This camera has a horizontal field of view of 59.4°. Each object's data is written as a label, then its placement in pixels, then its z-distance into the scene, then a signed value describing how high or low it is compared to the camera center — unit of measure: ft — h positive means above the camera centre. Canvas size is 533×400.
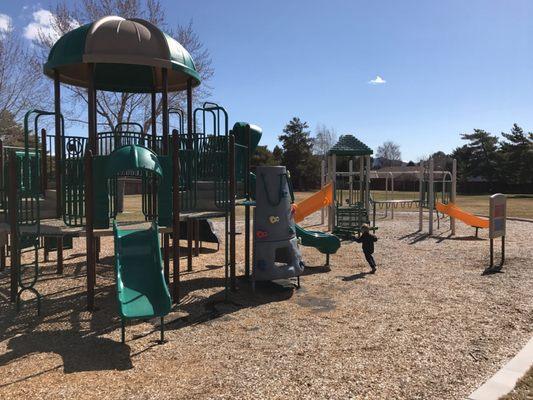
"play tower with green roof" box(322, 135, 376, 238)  45.44 -1.28
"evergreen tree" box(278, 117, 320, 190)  202.18 +13.12
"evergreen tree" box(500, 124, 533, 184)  172.86 +11.02
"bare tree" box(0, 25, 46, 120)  89.39 +18.25
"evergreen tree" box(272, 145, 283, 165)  202.80 +14.58
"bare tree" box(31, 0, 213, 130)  84.28 +18.21
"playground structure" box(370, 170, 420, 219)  81.81 -4.10
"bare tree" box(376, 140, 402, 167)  376.48 +27.49
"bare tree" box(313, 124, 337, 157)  271.22 +25.47
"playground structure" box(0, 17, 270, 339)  19.33 +0.55
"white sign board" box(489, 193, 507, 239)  29.96 -1.92
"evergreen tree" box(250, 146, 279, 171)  174.42 +11.77
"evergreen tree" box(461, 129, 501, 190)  203.21 +13.72
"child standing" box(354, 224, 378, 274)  29.45 -3.62
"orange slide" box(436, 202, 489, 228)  47.35 -3.11
